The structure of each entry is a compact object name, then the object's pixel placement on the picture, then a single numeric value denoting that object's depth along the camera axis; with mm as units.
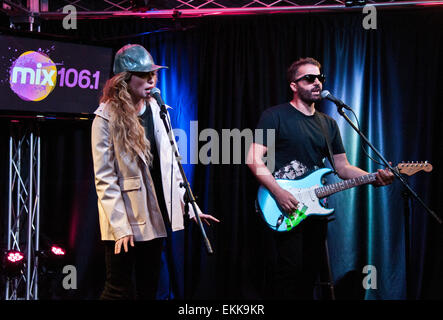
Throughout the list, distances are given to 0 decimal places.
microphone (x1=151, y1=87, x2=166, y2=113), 2855
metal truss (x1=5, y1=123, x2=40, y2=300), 4820
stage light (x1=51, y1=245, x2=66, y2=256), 4801
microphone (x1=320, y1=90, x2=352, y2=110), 3689
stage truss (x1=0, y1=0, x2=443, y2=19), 4898
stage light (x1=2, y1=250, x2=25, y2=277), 4516
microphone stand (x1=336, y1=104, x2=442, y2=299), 3452
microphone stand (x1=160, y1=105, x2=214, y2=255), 2803
